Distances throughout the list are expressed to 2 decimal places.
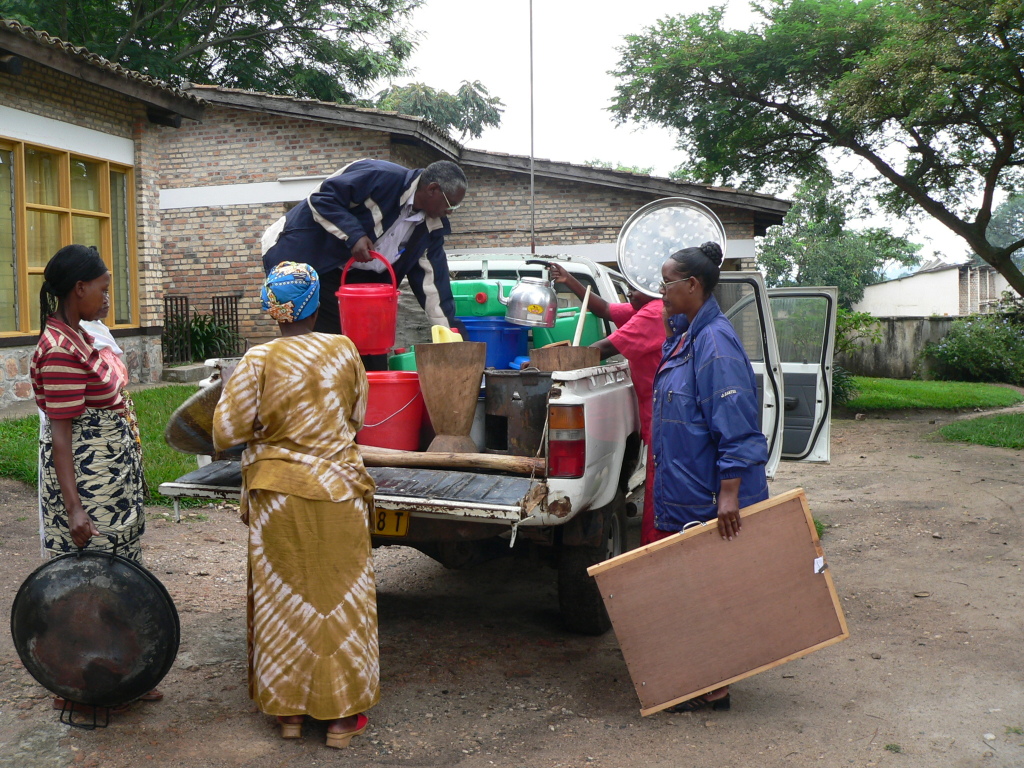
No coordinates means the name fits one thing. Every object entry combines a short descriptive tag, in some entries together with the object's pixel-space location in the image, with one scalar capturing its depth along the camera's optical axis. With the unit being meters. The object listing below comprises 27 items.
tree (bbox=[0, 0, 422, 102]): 21.12
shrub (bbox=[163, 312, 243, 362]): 14.35
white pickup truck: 3.59
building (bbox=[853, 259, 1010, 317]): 42.84
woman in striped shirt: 3.26
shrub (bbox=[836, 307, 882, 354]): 17.17
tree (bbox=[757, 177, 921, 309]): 43.25
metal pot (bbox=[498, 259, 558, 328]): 4.93
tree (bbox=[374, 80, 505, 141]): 32.16
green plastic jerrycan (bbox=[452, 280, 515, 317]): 5.39
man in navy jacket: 4.76
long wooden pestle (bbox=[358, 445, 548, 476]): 3.78
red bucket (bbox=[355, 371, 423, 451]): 4.24
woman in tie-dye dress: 3.18
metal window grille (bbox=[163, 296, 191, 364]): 14.30
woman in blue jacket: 3.43
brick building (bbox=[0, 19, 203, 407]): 10.04
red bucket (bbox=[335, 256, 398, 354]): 4.48
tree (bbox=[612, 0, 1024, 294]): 12.29
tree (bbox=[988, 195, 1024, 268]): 87.25
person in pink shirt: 4.79
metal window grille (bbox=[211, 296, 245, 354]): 15.50
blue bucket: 5.25
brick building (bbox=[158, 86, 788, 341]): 15.09
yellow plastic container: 4.64
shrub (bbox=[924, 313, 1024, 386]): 20.76
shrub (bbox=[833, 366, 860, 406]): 15.34
